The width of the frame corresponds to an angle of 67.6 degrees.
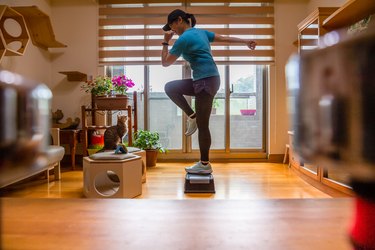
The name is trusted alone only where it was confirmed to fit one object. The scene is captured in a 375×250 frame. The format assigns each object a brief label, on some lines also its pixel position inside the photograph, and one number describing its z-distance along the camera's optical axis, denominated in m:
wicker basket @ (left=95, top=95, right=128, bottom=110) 3.12
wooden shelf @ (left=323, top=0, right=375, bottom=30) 1.80
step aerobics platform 2.10
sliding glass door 3.75
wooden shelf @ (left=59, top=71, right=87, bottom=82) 3.42
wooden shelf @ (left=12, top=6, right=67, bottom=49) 3.00
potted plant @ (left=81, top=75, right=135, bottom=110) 3.13
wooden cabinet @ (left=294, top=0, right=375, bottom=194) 1.83
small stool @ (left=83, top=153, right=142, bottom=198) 1.85
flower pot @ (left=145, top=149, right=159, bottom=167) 3.26
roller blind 3.59
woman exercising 1.87
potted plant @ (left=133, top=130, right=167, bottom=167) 3.27
